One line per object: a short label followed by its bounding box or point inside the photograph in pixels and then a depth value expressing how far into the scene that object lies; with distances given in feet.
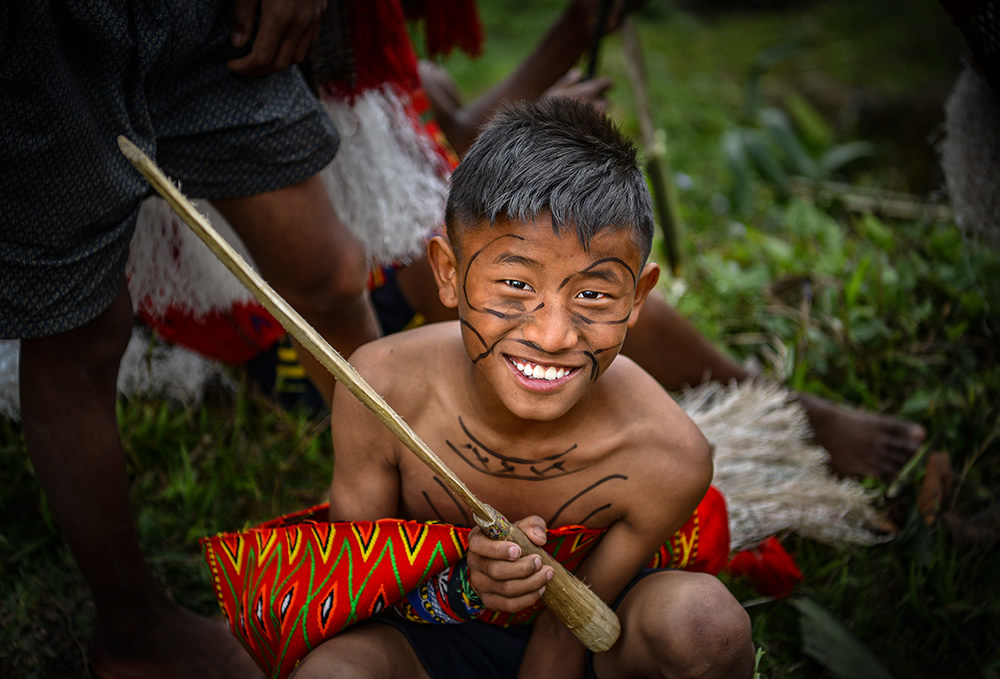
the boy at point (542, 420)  3.95
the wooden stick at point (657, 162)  9.05
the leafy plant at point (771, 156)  10.83
